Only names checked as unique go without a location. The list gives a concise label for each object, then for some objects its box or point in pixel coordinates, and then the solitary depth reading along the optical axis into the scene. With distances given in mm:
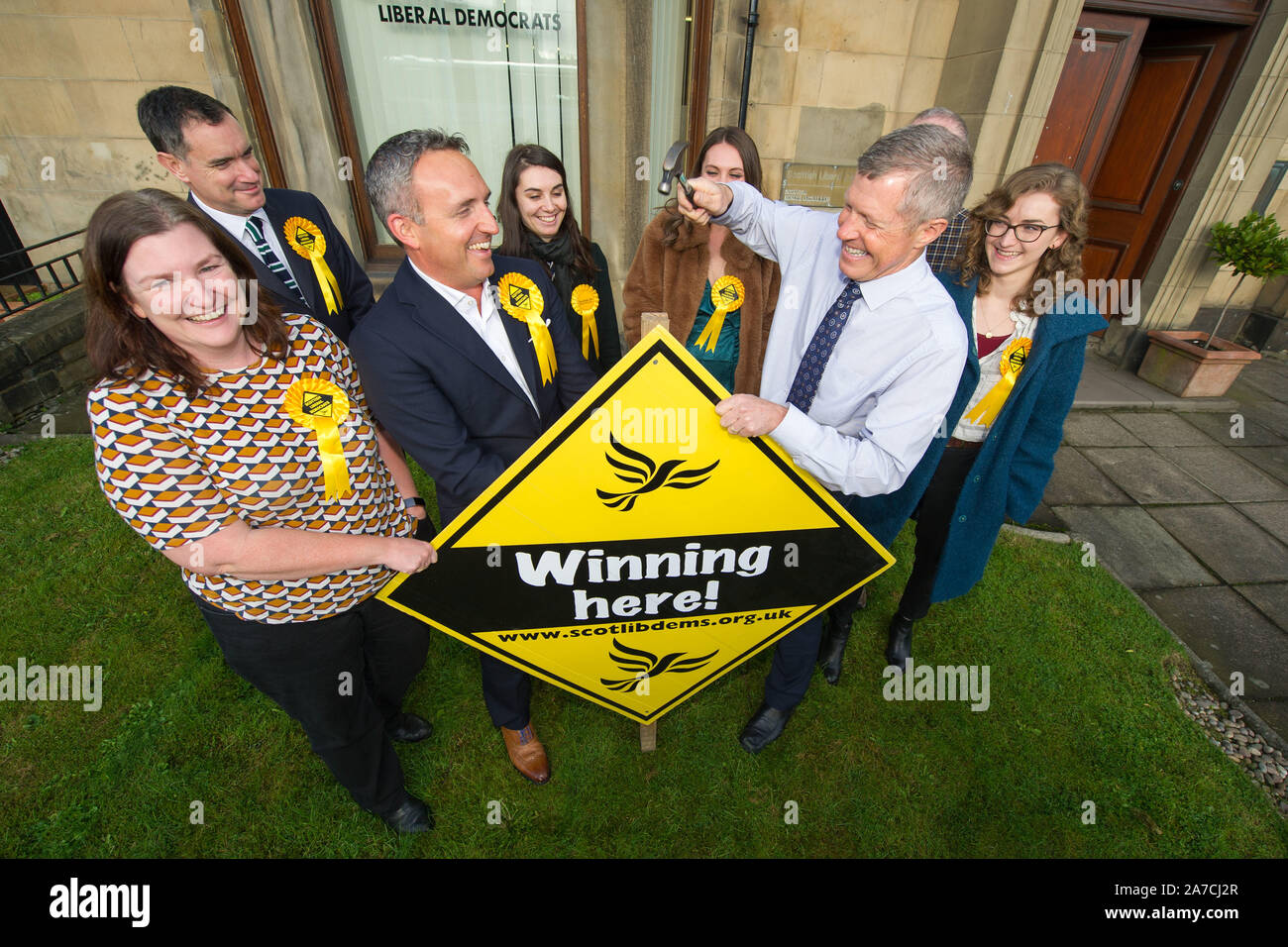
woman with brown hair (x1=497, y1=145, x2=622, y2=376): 2861
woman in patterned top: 1424
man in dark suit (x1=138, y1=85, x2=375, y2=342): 2533
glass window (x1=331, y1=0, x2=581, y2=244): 5371
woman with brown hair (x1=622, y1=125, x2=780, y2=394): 2928
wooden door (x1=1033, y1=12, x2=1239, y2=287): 6027
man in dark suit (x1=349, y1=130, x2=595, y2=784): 1886
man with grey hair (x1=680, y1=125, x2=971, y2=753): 1697
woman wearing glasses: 2270
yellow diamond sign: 1656
